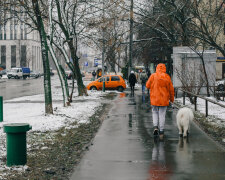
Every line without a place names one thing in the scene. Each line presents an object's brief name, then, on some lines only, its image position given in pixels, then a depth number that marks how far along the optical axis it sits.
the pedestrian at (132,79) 28.62
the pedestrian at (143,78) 26.99
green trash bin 6.65
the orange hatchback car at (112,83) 32.19
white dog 9.39
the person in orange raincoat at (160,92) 9.15
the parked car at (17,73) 71.44
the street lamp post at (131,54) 36.14
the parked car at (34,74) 82.01
